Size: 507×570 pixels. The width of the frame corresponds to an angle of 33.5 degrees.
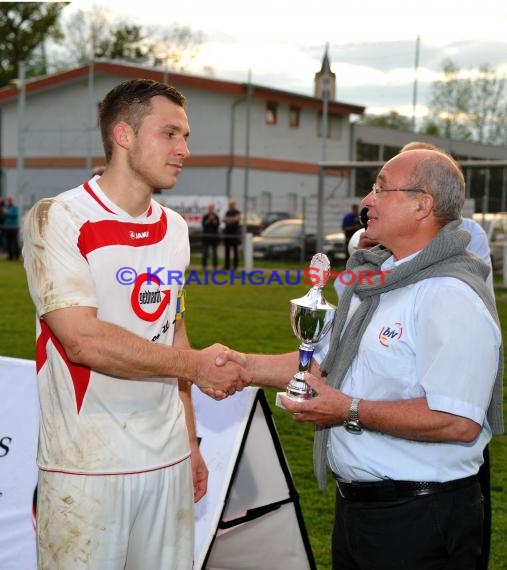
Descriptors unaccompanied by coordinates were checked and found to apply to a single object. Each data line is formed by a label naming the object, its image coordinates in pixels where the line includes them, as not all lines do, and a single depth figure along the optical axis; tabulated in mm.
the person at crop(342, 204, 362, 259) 22984
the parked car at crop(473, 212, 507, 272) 21905
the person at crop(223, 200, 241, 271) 23594
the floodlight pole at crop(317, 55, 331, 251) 20922
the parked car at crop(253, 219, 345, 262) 26109
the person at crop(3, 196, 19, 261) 26188
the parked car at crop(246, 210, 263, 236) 30078
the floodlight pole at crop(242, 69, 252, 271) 22938
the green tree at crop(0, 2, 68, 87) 56562
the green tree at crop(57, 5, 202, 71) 51188
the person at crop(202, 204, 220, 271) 23562
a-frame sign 4168
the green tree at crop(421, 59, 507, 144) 51188
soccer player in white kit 2812
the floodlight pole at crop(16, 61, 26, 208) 30281
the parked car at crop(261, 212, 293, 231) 31750
